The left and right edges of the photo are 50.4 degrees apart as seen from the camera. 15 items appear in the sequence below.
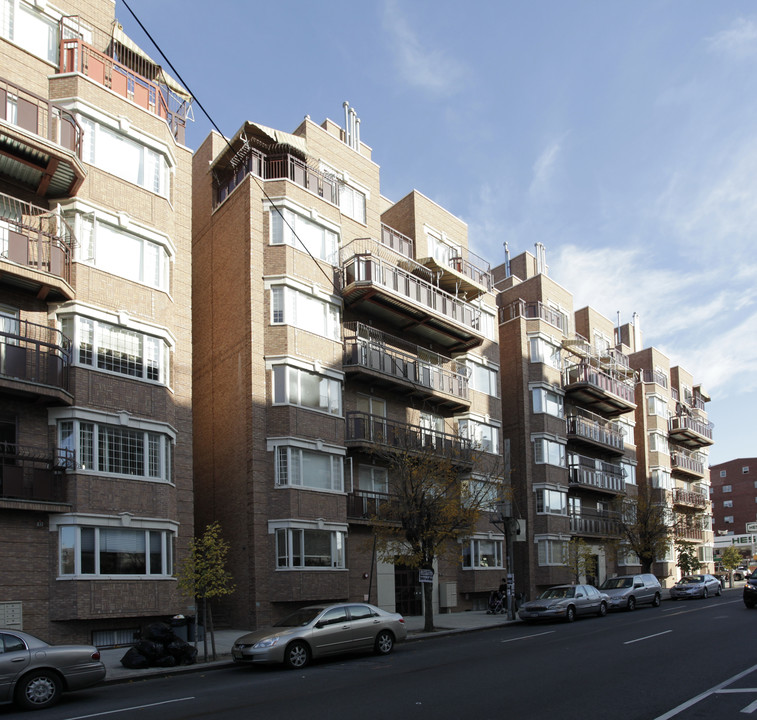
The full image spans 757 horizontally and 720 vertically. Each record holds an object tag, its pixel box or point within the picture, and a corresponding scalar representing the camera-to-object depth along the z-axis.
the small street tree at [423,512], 23.81
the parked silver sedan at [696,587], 39.31
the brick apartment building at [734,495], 105.88
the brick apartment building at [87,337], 19.06
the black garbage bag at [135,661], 16.81
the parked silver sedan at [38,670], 12.30
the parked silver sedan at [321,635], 15.95
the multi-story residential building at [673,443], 55.62
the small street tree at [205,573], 17.86
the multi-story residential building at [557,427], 39.25
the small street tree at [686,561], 51.84
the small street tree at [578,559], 36.34
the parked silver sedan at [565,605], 26.69
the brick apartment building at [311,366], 25.45
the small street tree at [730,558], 58.91
